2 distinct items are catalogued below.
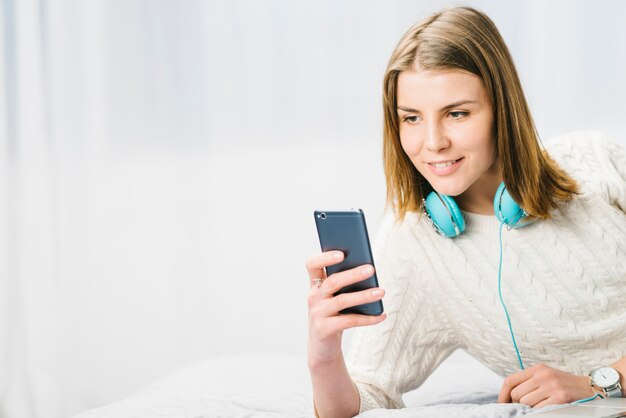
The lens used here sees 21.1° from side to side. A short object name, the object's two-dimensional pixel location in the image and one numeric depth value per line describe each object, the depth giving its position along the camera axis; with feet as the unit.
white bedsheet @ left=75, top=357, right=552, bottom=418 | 6.92
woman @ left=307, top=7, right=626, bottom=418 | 7.12
